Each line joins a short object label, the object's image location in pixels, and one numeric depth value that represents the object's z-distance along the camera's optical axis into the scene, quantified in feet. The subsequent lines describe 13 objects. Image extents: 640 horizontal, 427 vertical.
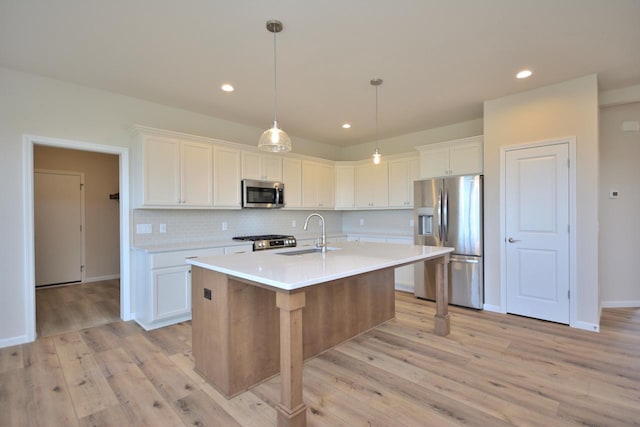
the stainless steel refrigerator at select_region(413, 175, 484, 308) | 13.16
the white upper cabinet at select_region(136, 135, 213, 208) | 11.77
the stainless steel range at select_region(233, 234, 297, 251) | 13.79
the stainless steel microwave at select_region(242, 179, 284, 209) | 14.69
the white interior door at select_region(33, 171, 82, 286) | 17.46
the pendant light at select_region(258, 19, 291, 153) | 7.66
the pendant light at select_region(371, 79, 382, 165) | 10.78
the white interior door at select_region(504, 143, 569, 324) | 11.26
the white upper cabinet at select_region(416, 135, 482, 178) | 13.64
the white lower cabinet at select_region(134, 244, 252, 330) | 11.10
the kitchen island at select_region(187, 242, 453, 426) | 5.78
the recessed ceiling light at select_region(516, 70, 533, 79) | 10.20
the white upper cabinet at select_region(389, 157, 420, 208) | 16.69
